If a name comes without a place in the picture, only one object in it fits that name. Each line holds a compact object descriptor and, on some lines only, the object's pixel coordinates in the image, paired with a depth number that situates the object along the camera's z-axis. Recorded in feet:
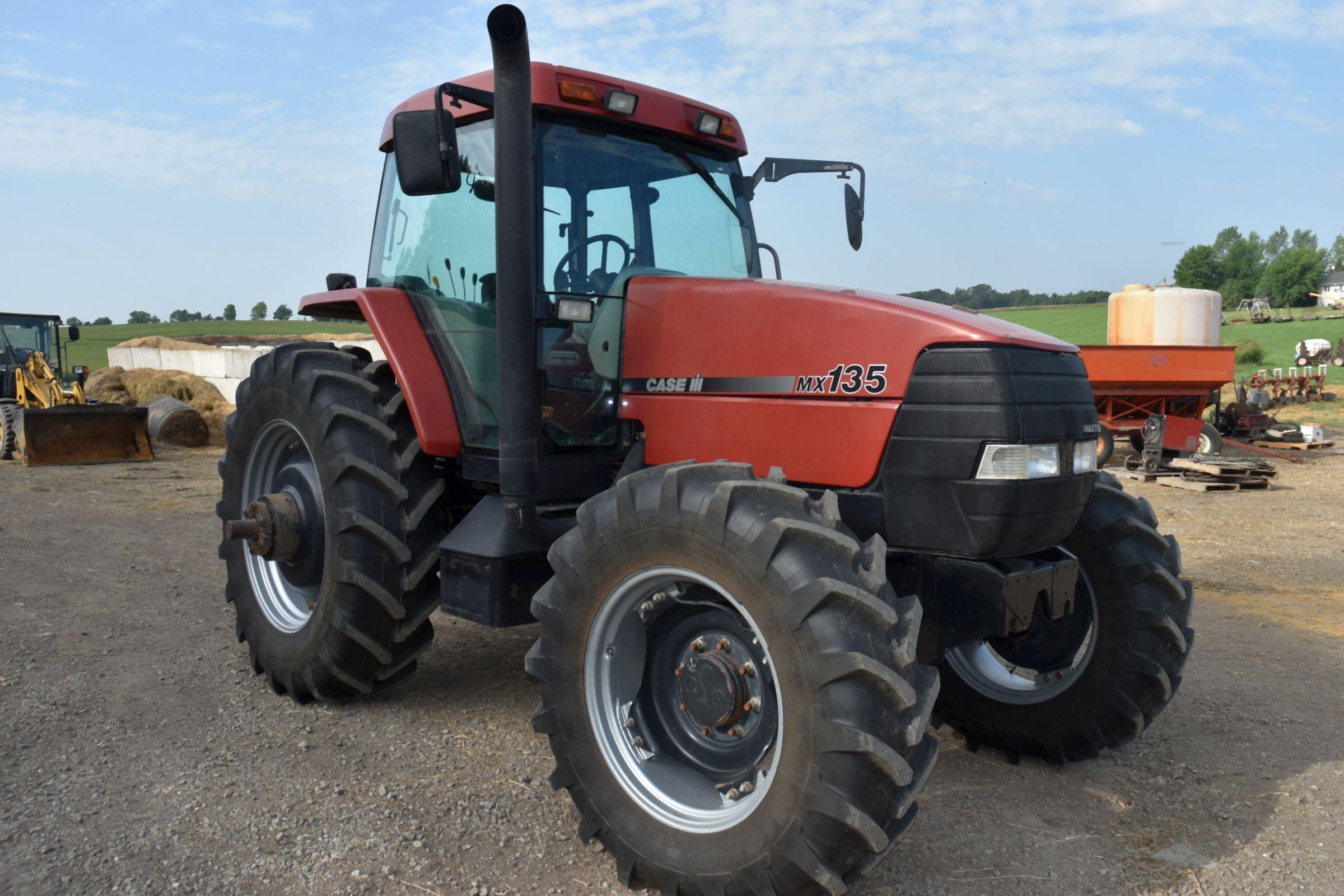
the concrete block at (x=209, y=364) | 67.97
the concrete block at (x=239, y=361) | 65.57
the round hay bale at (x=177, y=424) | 53.88
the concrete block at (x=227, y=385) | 64.95
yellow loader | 45.34
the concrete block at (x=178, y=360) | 71.51
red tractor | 8.33
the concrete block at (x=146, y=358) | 76.38
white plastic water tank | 51.88
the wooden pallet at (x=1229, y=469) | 40.83
